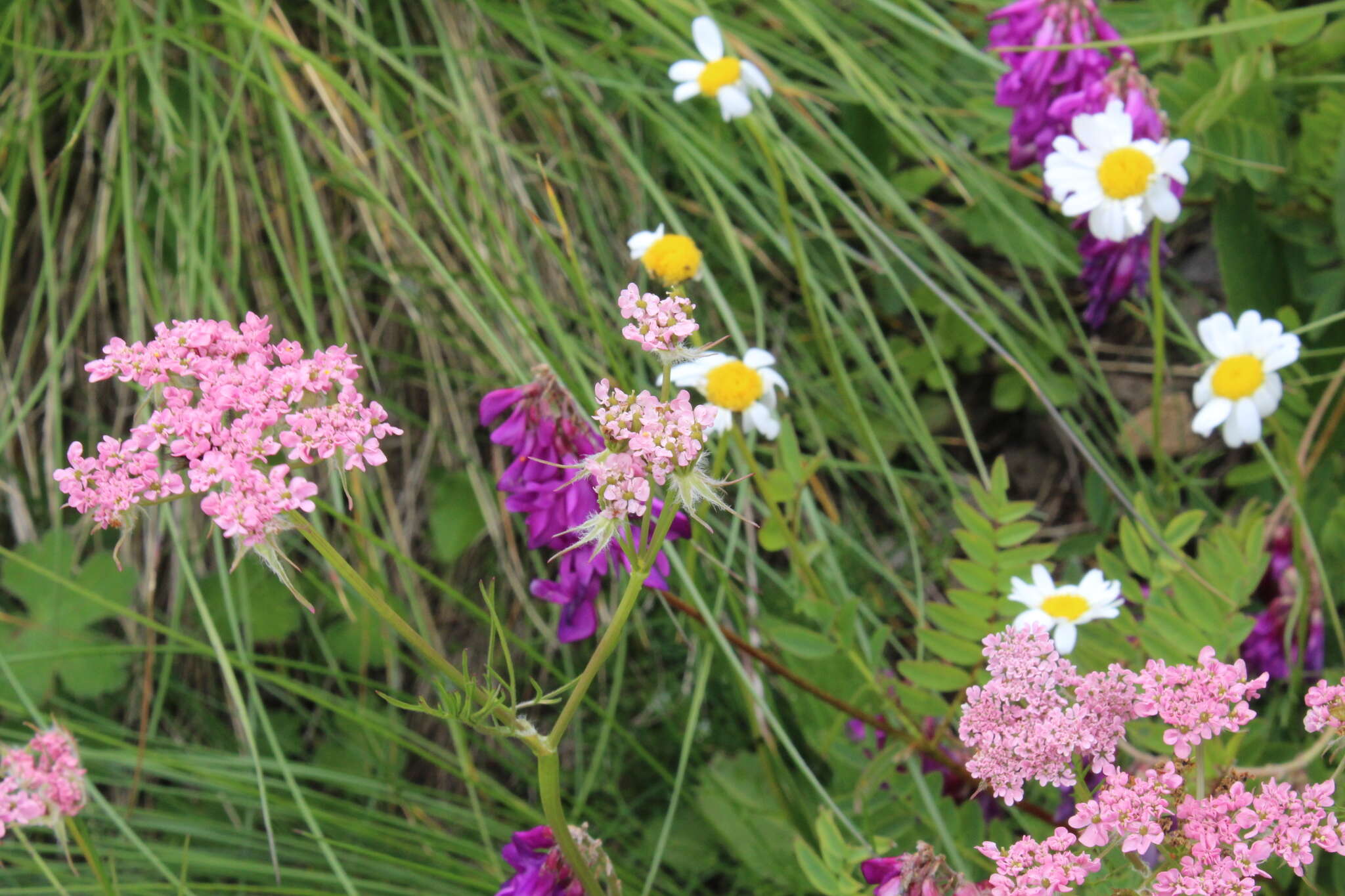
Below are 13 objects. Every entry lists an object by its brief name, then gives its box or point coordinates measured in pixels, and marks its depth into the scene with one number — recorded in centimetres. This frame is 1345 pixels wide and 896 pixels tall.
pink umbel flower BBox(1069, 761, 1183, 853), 78
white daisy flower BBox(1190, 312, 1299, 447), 92
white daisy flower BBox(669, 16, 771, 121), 94
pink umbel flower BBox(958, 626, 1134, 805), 80
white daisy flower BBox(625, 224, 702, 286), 92
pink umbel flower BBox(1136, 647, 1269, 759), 79
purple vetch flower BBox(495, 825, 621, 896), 84
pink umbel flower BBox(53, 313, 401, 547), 78
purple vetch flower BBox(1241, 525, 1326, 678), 94
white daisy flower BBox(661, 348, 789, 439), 90
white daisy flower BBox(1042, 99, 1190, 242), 91
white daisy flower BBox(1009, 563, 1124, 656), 87
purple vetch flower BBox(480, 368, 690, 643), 86
